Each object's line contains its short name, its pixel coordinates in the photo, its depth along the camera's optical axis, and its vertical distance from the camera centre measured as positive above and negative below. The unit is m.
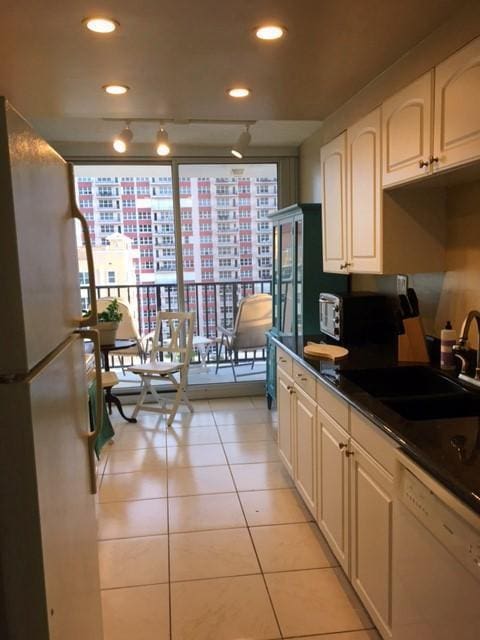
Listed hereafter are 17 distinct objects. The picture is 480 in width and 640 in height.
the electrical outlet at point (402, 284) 2.94 -0.17
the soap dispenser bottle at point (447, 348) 2.36 -0.43
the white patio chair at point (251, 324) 5.10 -0.65
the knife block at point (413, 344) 2.59 -0.44
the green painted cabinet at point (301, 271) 3.84 -0.10
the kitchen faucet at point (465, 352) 2.03 -0.42
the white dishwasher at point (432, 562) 1.22 -0.81
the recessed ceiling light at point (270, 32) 2.01 +0.89
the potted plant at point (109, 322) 4.28 -0.49
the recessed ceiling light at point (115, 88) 2.64 +0.90
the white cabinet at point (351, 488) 1.77 -0.96
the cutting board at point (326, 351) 2.77 -0.51
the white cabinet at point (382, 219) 2.52 +0.18
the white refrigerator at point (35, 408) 0.91 -0.28
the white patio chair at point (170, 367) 4.57 -0.93
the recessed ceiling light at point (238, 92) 2.73 +0.89
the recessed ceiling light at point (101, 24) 1.92 +0.89
